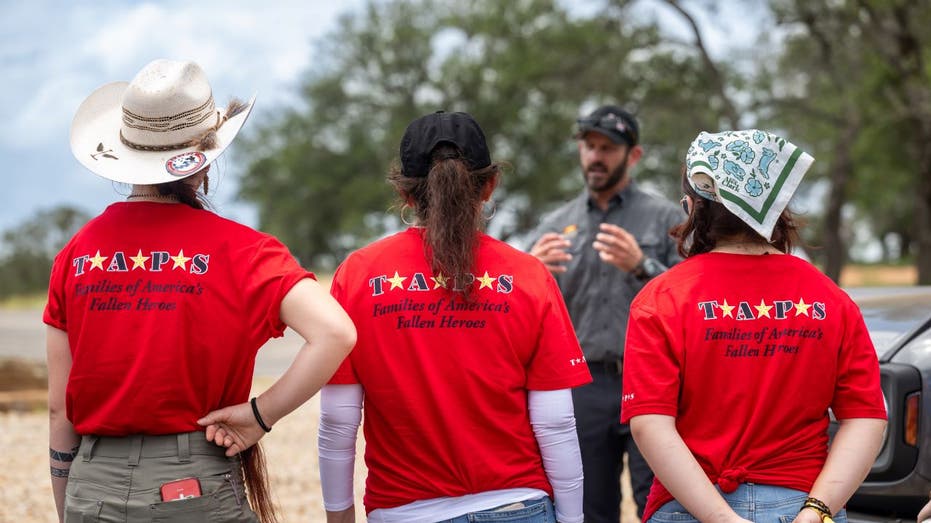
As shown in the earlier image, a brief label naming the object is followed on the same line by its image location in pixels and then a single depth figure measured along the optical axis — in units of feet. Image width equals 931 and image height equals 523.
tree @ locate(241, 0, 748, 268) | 111.45
